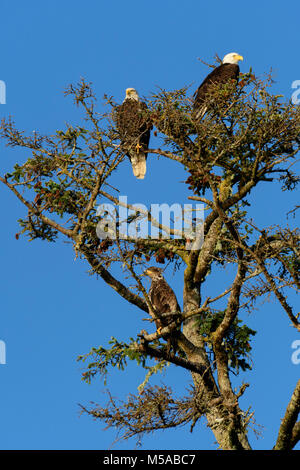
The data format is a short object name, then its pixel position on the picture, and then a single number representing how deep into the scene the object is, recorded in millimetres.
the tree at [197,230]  11500
